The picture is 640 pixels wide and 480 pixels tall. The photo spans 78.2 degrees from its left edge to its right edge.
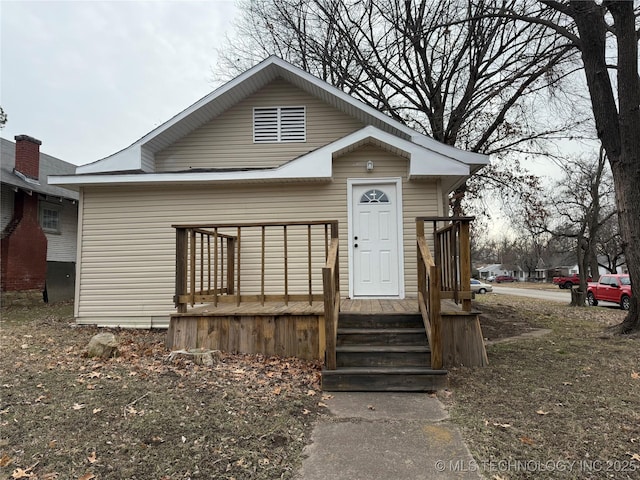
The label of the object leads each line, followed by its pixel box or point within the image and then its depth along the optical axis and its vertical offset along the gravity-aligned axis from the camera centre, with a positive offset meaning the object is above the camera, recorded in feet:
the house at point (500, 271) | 271.08 -5.66
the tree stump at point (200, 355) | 14.93 -3.50
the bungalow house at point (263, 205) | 23.58 +3.78
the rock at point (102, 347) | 15.62 -3.19
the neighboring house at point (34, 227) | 41.32 +4.65
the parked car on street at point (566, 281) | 121.56 -6.02
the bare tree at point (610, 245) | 119.67 +5.57
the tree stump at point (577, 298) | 51.66 -4.76
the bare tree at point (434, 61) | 37.47 +21.44
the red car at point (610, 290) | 51.06 -3.88
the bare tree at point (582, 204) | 57.41 +11.72
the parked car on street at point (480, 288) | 104.96 -6.73
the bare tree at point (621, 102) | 21.75 +9.16
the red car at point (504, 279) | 228.43 -9.21
